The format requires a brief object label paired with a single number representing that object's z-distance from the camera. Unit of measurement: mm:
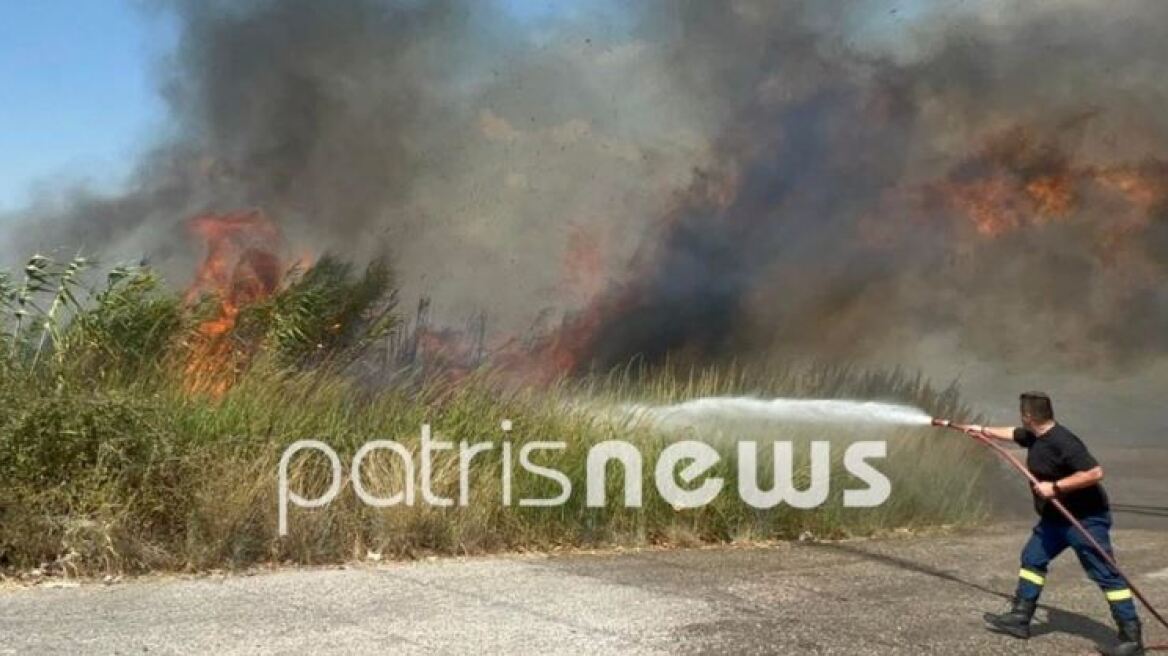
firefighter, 5156
